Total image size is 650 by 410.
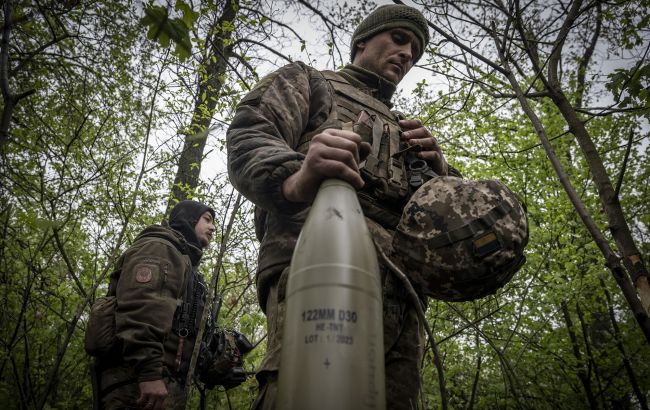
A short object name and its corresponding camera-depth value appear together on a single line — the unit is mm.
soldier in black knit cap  2742
